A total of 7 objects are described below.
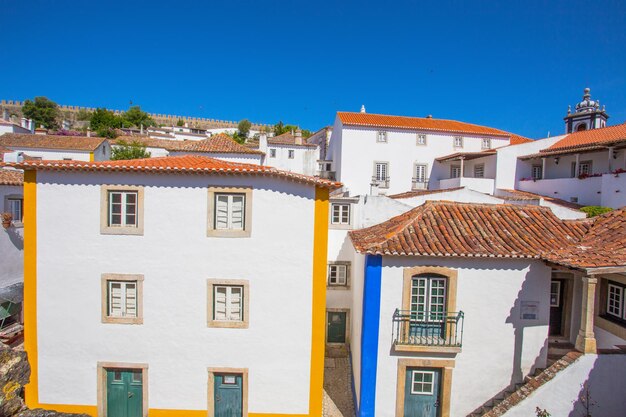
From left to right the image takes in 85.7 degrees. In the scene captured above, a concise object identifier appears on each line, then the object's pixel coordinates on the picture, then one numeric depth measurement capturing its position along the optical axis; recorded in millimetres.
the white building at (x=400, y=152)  33500
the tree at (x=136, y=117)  73950
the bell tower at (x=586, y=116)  35812
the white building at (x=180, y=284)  10695
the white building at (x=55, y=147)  31328
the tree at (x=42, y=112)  69000
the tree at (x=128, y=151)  37094
